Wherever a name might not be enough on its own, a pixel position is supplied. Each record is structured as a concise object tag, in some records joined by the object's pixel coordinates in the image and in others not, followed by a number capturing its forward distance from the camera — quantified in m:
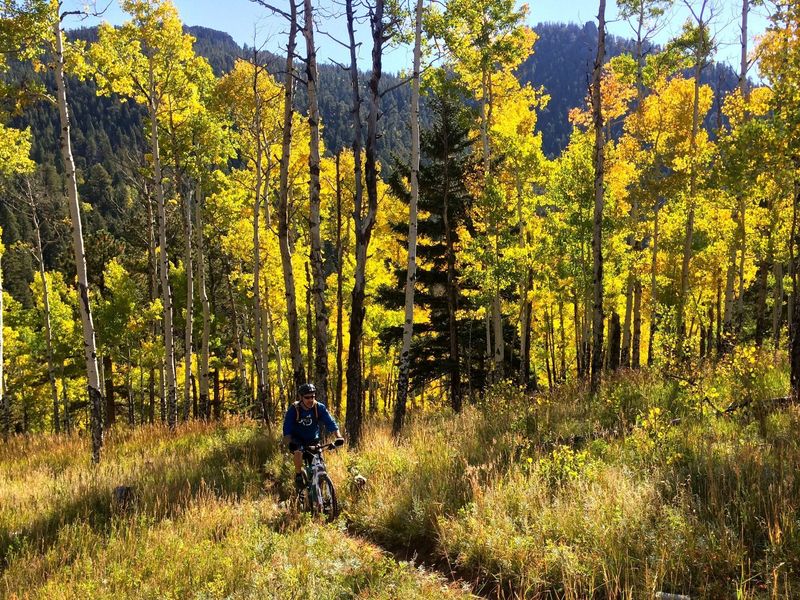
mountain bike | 6.61
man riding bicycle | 7.07
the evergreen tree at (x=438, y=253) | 17.17
